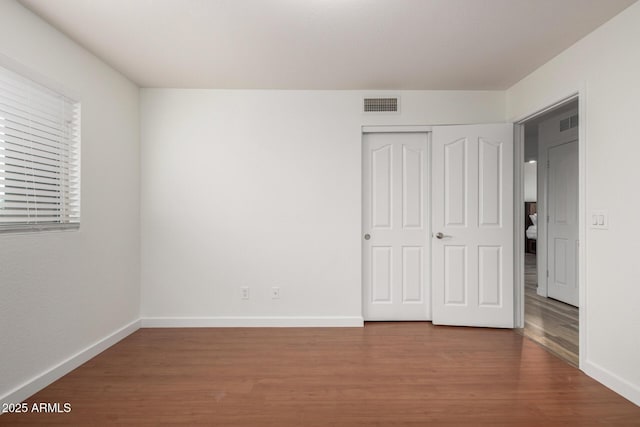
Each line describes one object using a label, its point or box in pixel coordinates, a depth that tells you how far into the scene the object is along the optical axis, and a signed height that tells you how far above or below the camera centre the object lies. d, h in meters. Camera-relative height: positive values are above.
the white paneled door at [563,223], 4.41 -0.14
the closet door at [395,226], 3.76 -0.15
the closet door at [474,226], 3.54 -0.14
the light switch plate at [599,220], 2.36 -0.05
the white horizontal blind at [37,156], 2.07 +0.39
